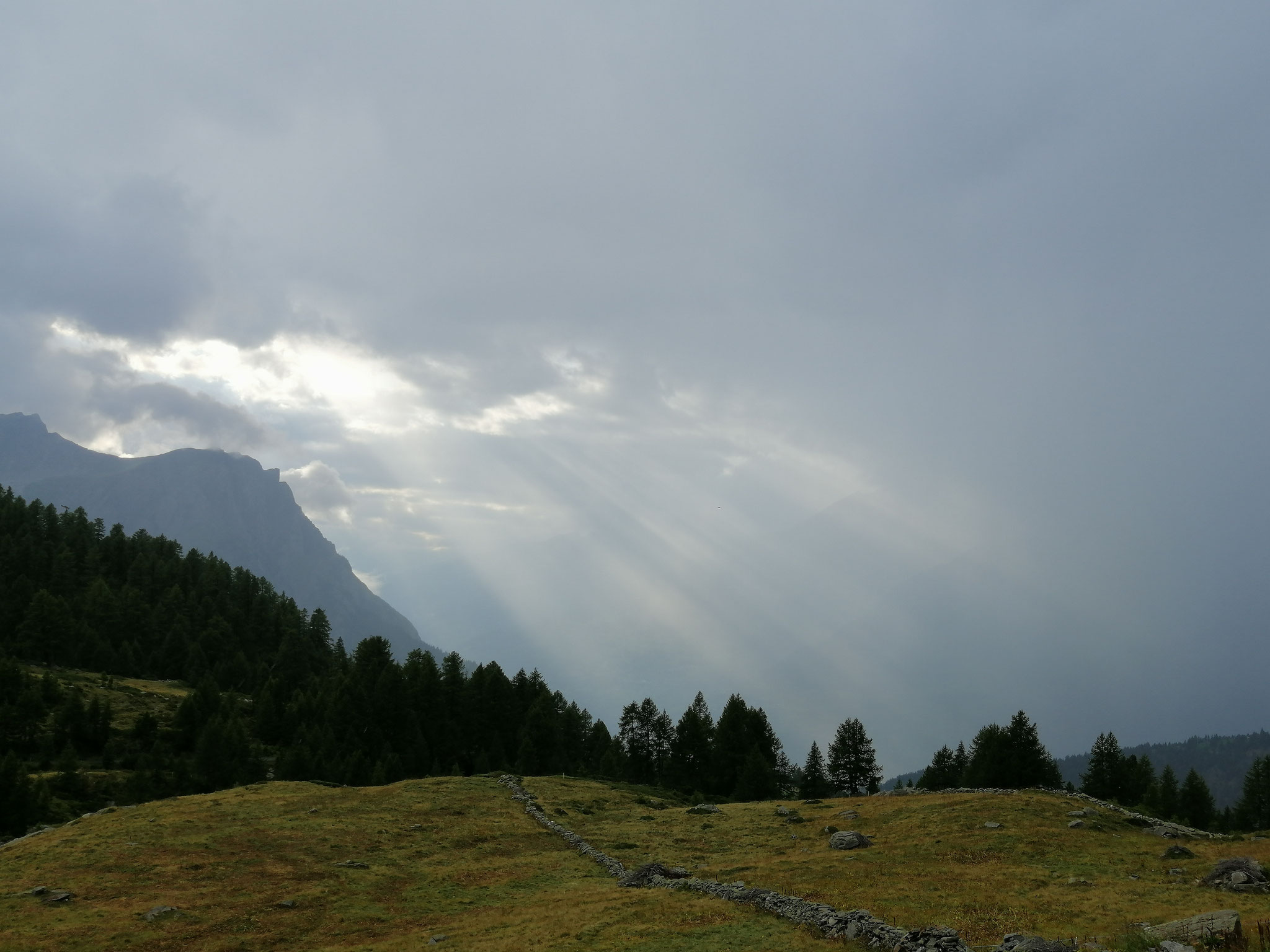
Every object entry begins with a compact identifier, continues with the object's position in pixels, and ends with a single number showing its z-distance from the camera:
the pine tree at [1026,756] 94.75
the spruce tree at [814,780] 115.62
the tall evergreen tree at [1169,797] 95.56
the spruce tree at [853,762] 114.38
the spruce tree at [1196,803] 99.44
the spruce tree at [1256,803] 109.38
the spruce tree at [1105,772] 107.25
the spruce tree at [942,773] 120.69
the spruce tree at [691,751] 114.56
